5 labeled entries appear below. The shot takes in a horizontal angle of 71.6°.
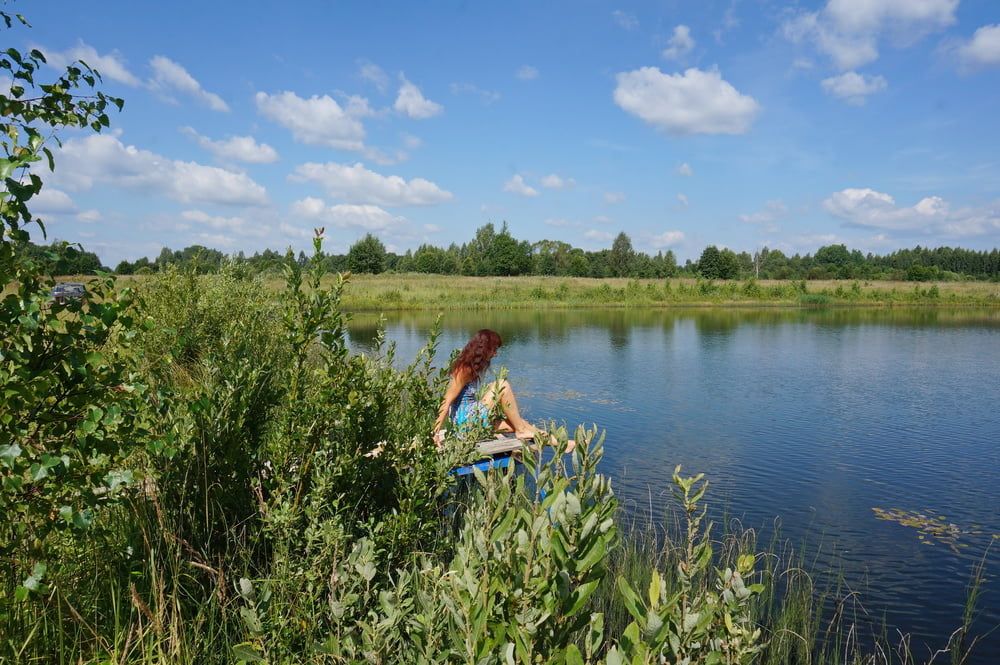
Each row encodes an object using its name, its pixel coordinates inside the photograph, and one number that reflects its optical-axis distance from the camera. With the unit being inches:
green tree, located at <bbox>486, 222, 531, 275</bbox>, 3341.5
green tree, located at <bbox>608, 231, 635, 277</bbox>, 3476.9
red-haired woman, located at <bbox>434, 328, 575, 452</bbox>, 289.6
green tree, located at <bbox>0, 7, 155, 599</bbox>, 92.2
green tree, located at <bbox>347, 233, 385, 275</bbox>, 2746.1
